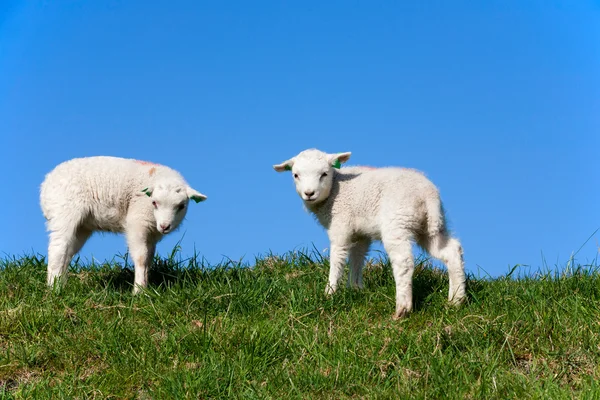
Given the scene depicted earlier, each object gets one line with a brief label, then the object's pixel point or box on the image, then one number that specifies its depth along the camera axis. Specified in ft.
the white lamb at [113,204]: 30.25
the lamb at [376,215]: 26.39
